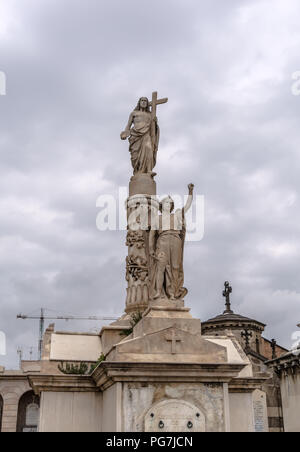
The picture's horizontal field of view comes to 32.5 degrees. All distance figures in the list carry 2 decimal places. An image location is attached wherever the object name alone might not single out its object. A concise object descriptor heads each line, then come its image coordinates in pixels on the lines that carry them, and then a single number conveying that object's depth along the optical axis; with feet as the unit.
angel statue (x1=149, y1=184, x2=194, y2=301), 36.32
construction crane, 195.11
